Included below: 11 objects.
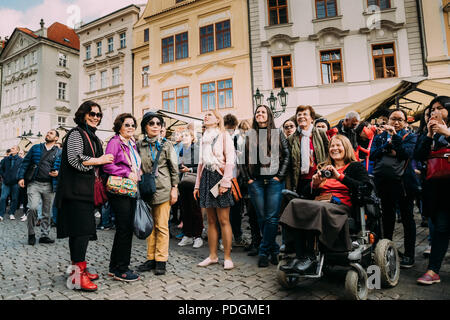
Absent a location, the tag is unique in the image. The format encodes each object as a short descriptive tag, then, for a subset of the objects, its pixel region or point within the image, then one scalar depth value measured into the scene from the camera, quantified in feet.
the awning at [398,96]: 27.94
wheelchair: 8.77
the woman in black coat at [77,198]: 10.36
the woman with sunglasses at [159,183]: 12.07
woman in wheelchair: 8.86
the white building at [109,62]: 80.18
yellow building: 57.00
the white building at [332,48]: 48.11
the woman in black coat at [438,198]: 10.09
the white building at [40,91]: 92.58
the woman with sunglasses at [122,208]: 11.09
